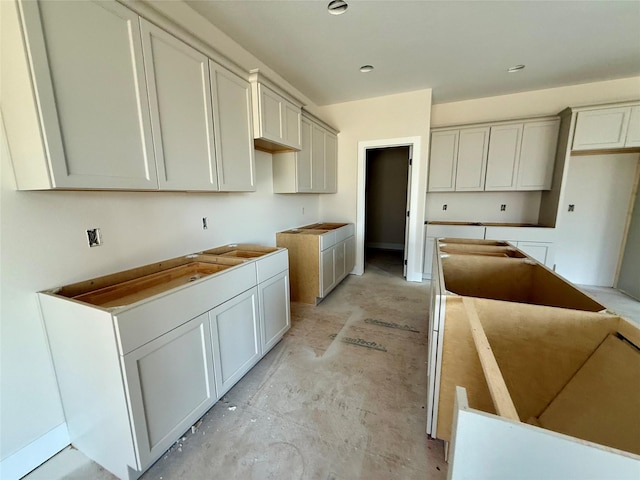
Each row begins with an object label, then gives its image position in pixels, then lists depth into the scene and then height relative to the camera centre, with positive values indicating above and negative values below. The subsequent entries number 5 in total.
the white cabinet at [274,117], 2.24 +0.76
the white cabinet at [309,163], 3.08 +0.43
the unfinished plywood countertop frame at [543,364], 0.86 -0.69
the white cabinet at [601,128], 3.15 +0.80
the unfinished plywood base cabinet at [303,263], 3.18 -0.82
